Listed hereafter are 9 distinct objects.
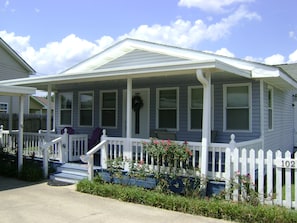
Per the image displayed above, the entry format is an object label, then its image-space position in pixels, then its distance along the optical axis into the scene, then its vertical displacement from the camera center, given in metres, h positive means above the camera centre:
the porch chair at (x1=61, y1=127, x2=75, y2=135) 11.92 -0.39
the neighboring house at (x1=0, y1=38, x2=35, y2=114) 22.16 +4.04
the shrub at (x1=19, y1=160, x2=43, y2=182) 8.72 -1.50
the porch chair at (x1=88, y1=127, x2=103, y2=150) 11.08 -0.61
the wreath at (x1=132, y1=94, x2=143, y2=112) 10.95 +0.70
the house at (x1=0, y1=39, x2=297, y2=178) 7.75 +0.86
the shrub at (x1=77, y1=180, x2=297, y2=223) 5.09 -1.54
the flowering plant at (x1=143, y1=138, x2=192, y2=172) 6.66 -0.65
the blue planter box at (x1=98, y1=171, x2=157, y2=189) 7.15 -1.42
